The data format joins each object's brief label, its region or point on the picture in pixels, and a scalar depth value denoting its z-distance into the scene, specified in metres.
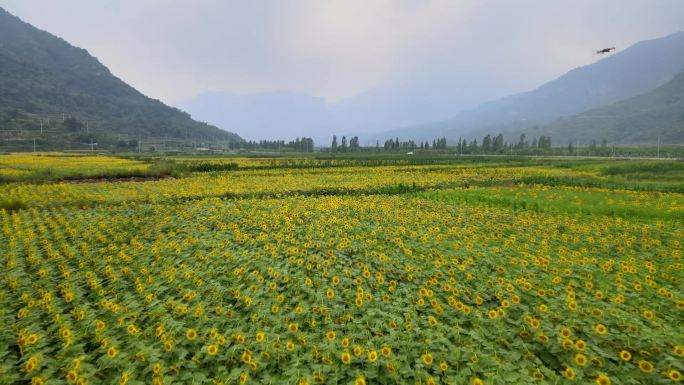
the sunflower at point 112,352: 3.81
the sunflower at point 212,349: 3.82
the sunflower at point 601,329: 4.12
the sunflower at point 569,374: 3.45
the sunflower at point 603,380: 3.31
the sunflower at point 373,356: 3.73
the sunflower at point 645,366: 3.47
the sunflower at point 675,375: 3.31
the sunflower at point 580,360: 3.64
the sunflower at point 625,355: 3.62
